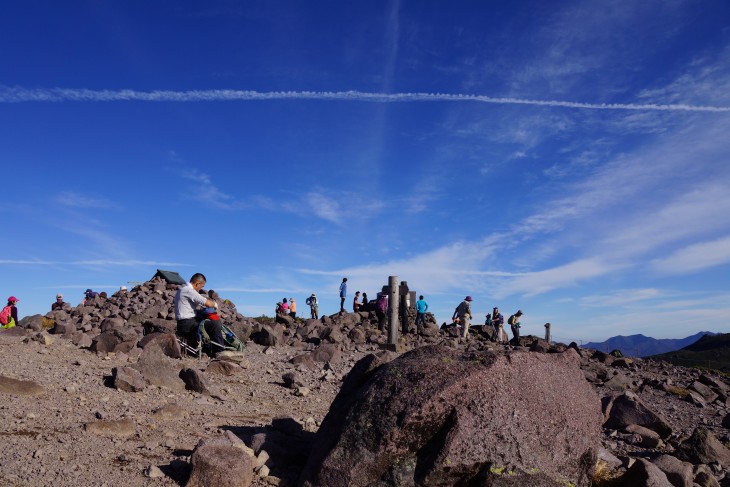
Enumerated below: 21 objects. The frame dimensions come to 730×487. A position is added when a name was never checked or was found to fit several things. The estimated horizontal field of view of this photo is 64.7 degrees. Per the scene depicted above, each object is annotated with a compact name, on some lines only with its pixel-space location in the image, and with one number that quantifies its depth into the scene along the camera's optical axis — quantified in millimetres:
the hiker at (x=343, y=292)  28797
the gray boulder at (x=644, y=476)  5863
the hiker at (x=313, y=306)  29842
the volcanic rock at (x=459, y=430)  5023
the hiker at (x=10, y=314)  18844
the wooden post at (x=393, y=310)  18188
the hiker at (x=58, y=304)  24255
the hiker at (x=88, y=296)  24984
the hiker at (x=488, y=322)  29498
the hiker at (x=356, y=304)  29203
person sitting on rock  12344
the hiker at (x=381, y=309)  23234
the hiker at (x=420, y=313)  25484
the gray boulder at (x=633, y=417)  10219
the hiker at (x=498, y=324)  28881
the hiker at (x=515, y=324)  27531
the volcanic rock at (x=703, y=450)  8320
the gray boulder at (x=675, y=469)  6469
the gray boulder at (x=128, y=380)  8547
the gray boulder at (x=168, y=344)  12180
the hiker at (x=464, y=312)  24328
